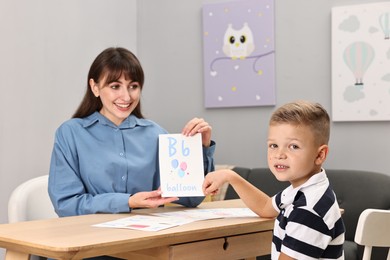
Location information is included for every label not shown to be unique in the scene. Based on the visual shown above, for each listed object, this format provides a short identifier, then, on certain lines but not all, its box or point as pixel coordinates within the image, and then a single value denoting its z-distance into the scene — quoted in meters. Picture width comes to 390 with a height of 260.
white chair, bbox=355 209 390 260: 2.13
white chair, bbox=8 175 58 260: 2.68
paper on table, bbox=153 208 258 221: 2.30
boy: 1.72
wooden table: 1.76
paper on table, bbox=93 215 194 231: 2.01
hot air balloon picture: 3.90
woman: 2.41
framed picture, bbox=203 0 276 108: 4.32
